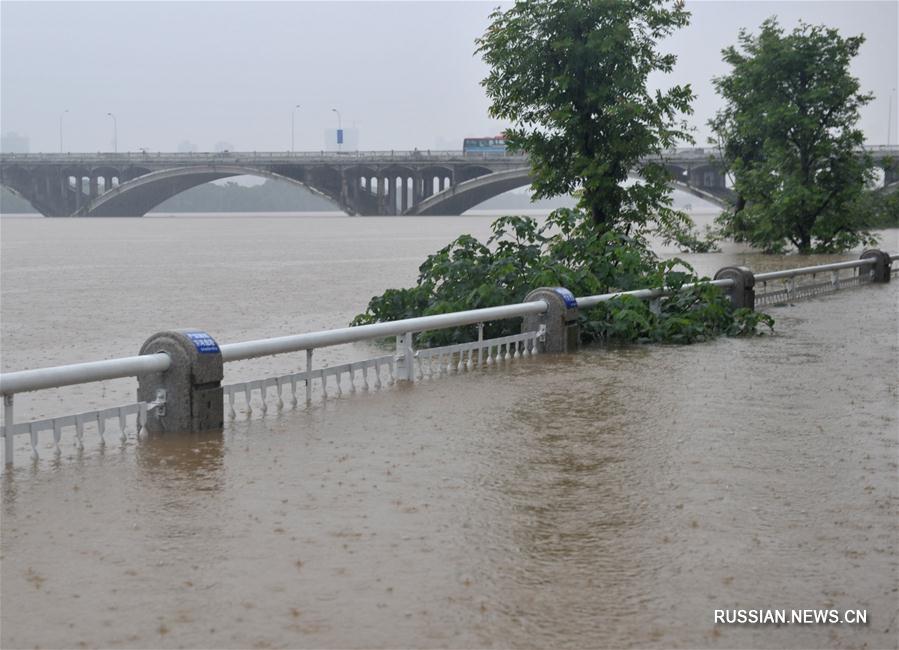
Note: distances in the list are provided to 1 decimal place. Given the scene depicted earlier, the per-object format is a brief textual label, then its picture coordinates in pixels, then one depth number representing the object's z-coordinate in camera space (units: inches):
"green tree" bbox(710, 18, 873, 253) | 1493.6
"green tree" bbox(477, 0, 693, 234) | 766.5
